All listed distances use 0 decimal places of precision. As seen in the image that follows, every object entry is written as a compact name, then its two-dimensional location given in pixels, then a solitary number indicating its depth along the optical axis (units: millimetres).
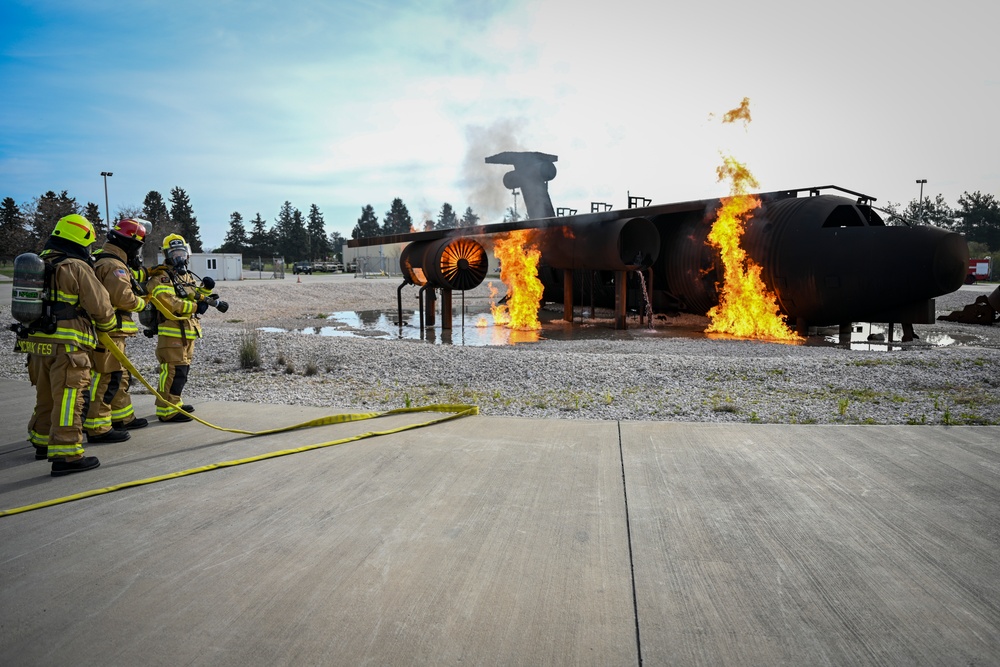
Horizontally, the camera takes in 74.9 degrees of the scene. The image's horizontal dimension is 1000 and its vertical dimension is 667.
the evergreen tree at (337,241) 127169
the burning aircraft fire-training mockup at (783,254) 13805
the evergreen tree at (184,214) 86438
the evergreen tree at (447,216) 135250
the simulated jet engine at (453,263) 17703
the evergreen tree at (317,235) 94688
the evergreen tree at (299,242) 92750
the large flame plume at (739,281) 15883
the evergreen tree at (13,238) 42719
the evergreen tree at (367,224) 110438
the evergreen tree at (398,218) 114438
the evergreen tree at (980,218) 65125
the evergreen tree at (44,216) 41125
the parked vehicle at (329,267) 68700
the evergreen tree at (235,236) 93125
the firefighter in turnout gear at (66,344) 4887
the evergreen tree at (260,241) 93500
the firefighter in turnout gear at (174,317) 6520
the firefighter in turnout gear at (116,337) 5695
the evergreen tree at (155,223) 50734
